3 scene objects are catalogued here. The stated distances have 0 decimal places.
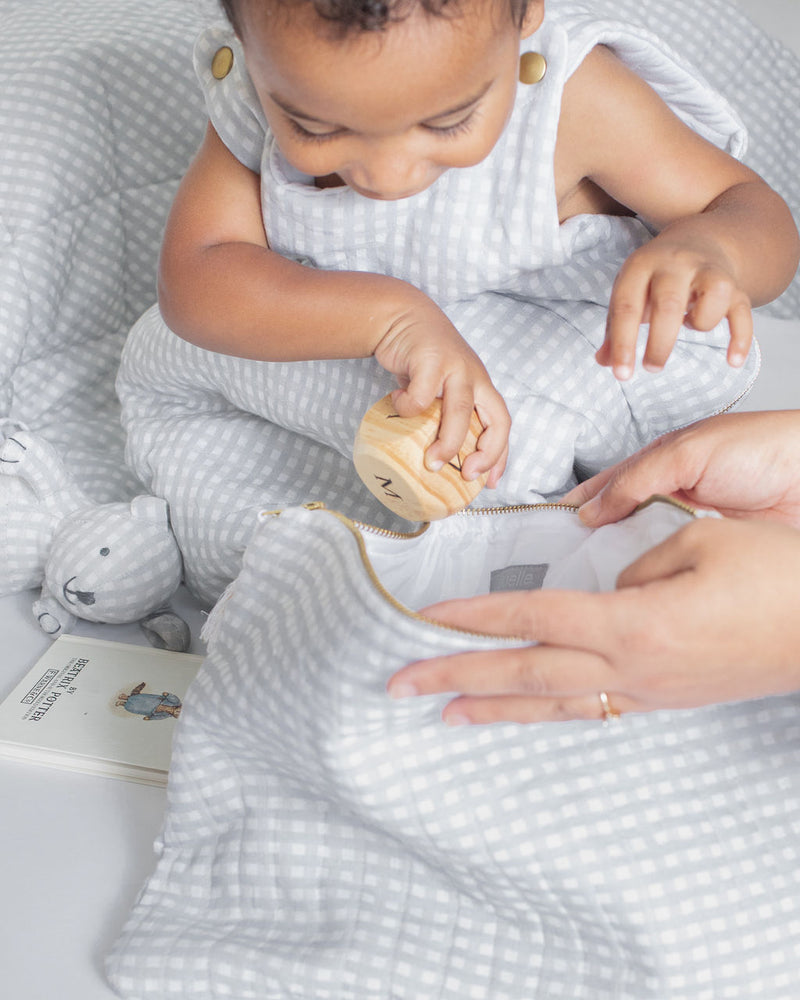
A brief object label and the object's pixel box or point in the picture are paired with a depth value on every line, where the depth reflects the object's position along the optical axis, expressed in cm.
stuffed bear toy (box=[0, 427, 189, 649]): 103
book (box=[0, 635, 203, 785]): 92
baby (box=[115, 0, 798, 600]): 77
